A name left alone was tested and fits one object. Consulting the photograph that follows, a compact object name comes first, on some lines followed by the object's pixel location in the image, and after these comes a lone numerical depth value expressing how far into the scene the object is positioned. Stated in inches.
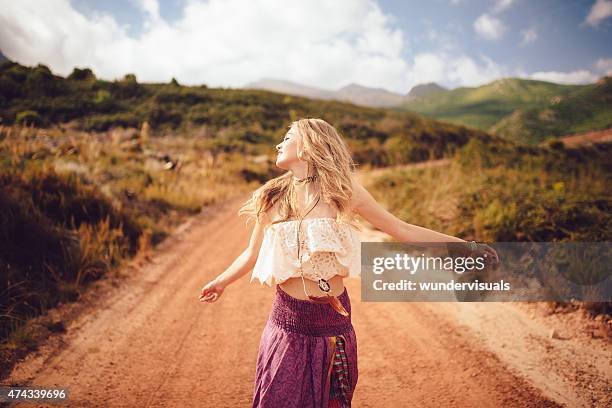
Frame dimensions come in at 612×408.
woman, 68.1
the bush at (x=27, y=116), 592.5
